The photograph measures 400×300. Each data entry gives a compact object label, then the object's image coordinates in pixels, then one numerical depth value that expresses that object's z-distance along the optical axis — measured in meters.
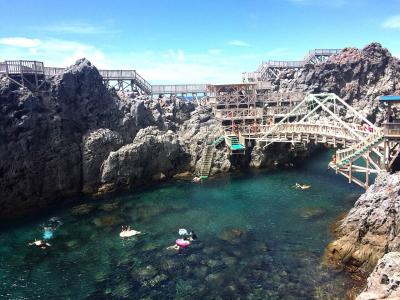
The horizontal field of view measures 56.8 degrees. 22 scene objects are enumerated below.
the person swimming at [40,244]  34.28
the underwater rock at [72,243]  34.33
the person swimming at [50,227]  36.39
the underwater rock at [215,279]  26.75
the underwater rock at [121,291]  25.77
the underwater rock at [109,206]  43.78
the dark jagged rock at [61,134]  44.41
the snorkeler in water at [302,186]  47.32
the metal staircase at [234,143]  56.04
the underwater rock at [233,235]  33.97
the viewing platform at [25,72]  46.03
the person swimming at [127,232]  35.76
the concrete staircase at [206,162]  56.16
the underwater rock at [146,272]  28.30
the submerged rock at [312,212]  38.10
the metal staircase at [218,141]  59.39
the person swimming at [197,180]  53.39
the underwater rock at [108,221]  39.28
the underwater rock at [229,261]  29.39
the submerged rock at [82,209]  42.76
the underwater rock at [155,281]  27.11
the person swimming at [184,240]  32.81
